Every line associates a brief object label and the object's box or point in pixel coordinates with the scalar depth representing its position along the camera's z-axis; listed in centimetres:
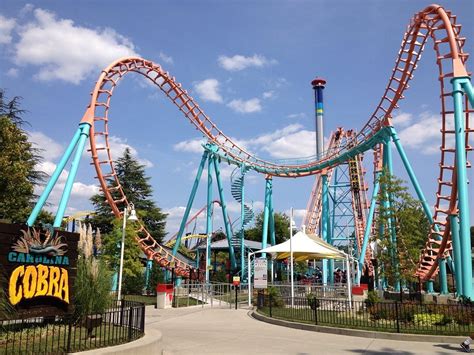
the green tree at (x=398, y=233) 2377
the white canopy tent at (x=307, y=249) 2412
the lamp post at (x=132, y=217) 1883
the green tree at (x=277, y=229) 7625
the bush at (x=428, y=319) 1384
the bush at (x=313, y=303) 1522
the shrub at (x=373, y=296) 1879
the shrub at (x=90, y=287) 1127
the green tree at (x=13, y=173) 2956
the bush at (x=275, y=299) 2111
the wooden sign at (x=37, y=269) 998
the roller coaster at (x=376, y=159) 2023
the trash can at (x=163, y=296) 2302
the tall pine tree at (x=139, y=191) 5653
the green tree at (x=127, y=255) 2869
